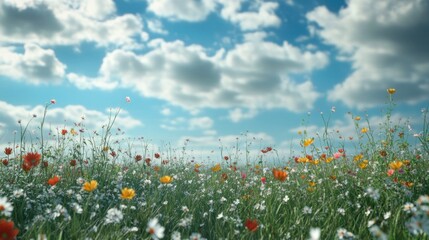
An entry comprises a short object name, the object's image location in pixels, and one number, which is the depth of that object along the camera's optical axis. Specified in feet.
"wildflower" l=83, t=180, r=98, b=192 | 11.00
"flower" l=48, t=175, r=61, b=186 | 11.73
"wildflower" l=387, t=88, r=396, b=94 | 23.11
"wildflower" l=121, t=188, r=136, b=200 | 11.27
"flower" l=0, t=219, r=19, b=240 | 7.34
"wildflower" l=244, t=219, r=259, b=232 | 9.37
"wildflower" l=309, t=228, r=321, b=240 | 6.29
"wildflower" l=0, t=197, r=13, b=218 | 9.24
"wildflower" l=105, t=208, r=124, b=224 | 10.22
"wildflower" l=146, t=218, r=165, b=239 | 8.30
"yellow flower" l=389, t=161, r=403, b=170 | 15.26
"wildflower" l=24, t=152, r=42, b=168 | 12.87
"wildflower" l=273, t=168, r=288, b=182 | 12.32
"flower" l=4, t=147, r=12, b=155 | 16.79
